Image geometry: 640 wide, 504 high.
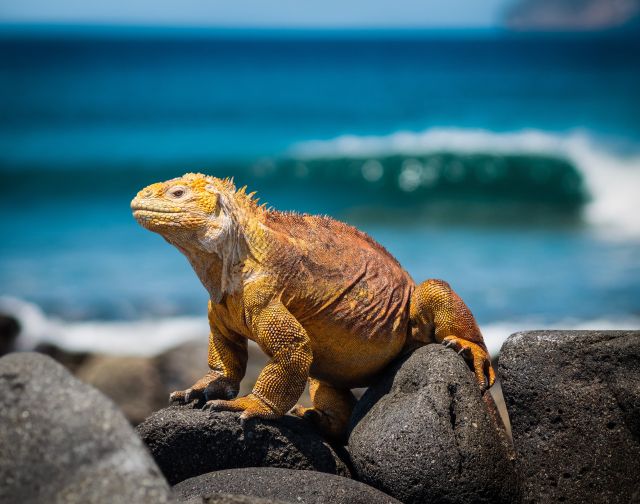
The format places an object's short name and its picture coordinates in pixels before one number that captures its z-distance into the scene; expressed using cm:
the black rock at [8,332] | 1498
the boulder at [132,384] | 1223
